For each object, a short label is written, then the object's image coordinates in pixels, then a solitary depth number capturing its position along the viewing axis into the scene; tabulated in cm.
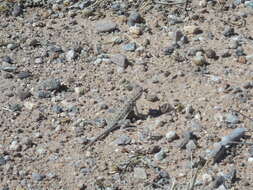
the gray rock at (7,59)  413
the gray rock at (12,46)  424
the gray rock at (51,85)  390
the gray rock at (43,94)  386
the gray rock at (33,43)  427
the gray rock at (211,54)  407
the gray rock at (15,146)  353
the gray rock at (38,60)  413
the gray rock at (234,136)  345
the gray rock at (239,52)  409
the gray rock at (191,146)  345
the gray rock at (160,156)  343
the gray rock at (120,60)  405
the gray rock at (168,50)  412
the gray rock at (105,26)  438
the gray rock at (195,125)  357
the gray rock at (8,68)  405
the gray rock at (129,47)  419
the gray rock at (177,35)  424
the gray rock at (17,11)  457
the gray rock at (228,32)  426
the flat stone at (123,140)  352
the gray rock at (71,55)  414
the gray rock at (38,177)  336
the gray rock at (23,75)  401
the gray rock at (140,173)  333
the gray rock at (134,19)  441
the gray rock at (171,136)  351
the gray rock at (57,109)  375
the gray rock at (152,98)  376
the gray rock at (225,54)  409
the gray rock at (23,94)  386
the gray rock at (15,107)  378
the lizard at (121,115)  357
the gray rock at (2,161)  345
